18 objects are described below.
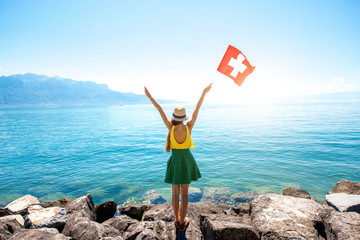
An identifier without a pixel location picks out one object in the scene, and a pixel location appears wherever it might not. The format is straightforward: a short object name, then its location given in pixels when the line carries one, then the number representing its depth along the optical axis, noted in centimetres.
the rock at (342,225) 378
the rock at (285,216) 423
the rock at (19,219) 602
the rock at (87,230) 451
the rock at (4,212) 654
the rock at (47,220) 506
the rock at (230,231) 411
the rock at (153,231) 422
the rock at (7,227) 454
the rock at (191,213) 471
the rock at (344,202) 612
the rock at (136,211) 780
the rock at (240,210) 717
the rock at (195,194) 1000
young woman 426
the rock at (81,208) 587
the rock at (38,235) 396
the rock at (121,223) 572
